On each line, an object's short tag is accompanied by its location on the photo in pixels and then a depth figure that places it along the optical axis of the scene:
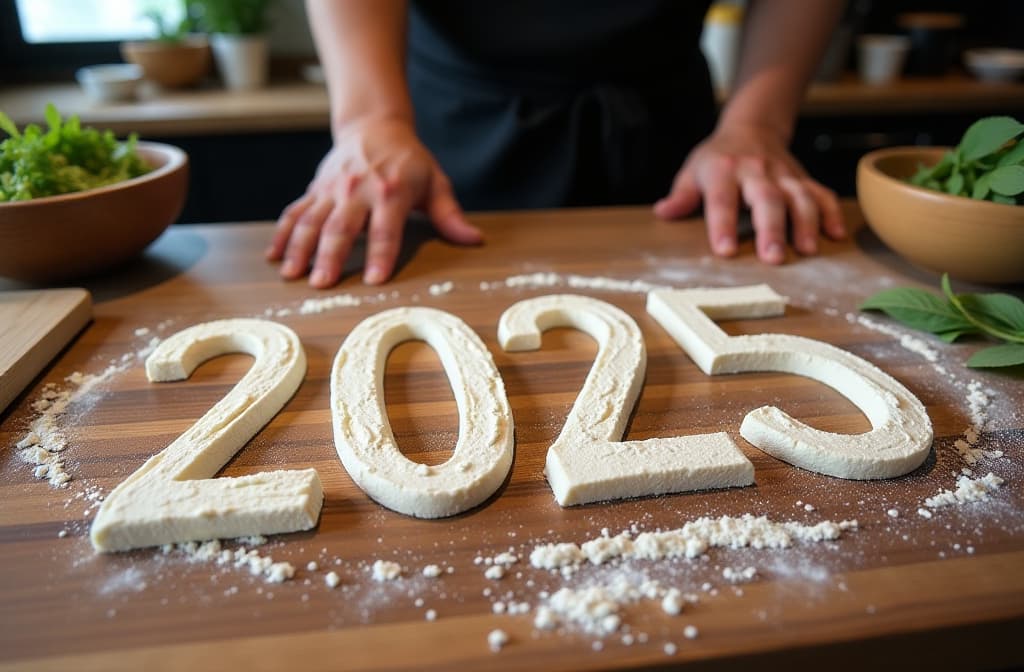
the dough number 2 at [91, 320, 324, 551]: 0.65
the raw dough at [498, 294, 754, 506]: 0.71
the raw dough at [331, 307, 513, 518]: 0.69
